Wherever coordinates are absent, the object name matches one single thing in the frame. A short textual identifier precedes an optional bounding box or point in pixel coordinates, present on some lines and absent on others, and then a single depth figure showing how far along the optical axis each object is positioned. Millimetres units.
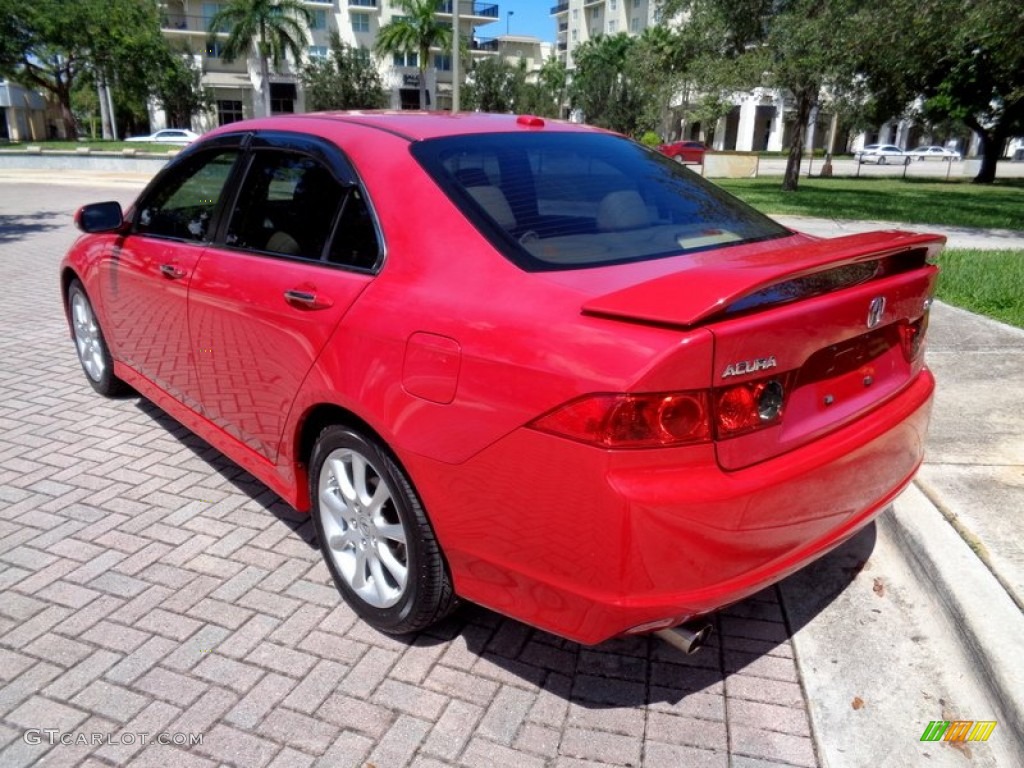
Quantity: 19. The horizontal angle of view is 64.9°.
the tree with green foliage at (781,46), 18156
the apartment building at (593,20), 89062
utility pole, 25494
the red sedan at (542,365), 1966
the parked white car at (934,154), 56500
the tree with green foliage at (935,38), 11812
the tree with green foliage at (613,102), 51688
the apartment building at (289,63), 68750
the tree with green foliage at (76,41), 44188
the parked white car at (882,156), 53156
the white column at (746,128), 76125
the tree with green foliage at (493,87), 63375
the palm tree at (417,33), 59500
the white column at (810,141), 76206
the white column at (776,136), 77375
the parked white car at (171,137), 43906
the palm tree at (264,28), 58344
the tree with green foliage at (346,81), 61375
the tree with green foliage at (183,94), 58481
